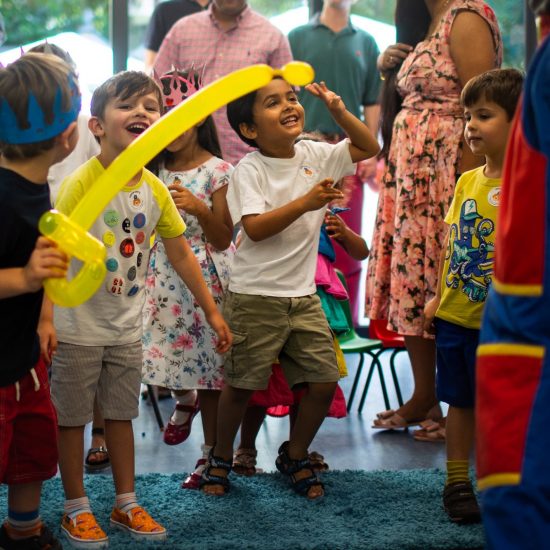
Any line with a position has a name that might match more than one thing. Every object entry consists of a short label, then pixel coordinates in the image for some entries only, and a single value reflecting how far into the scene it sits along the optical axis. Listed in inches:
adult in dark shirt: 194.5
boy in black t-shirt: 78.2
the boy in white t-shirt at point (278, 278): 109.2
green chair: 152.2
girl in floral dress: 116.5
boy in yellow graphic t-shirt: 101.0
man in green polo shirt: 200.4
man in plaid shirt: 175.3
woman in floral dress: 131.3
